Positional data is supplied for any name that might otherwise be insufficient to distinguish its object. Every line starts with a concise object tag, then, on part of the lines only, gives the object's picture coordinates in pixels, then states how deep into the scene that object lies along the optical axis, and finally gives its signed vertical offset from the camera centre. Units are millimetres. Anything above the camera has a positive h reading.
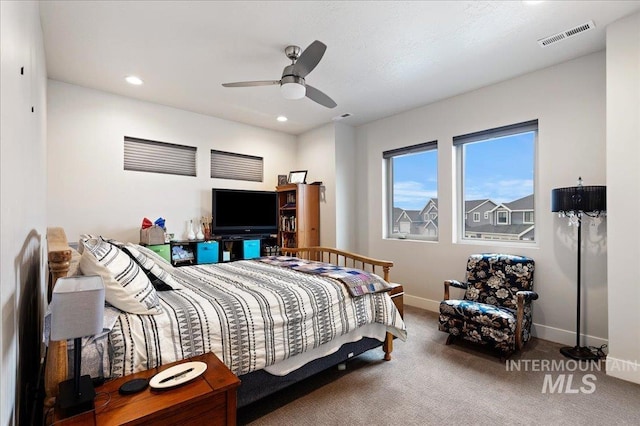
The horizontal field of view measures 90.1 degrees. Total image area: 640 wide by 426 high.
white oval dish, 1396 -740
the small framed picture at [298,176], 5364 +630
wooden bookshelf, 5098 -27
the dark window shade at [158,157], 4148 +780
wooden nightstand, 1210 -763
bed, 1514 -630
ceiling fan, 2418 +1186
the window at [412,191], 4465 +330
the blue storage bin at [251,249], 4791 -532
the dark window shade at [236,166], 4926 +762
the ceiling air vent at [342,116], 4742 +1471
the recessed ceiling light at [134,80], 3486 +1491
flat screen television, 4641 +23
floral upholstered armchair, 2803 -898
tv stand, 4230 -507
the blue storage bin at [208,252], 4324 -524
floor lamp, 2717 +57
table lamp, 1152 -389
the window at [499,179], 3564 +401
